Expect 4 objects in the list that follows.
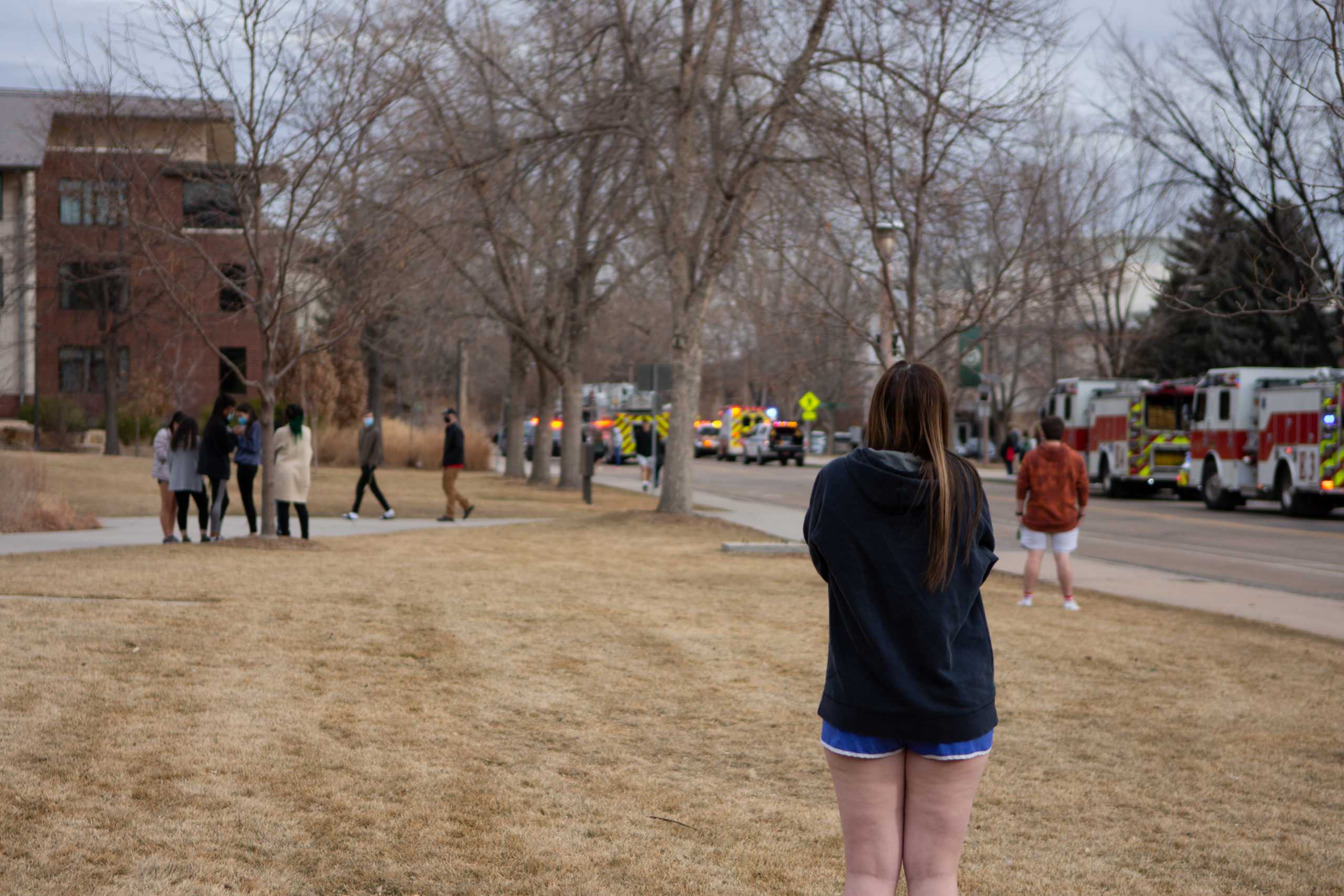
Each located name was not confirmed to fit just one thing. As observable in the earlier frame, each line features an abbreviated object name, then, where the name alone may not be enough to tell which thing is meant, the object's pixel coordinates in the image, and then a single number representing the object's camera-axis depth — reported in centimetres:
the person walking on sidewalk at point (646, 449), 3274
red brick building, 2466
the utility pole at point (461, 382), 4953
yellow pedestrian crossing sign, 6212
